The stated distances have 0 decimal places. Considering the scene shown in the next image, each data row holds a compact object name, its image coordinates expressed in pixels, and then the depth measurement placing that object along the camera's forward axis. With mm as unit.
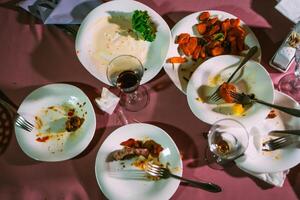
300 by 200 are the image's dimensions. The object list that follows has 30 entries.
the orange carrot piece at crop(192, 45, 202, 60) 1093
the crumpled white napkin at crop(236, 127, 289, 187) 954
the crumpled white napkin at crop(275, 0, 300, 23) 1128
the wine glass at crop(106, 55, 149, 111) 1061
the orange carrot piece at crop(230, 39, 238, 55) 1080
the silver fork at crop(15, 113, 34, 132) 1058
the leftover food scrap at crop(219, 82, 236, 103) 1011
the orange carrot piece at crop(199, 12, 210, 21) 1116
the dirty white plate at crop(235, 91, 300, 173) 948
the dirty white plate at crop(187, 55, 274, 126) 999
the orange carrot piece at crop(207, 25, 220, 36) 1099
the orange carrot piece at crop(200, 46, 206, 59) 1090
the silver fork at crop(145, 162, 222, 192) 955
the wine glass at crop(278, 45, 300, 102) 1071
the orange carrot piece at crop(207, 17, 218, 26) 1111
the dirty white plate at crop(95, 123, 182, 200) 962
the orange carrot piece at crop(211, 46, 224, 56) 1076
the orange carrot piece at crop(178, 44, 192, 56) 1097
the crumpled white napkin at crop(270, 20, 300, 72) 1053
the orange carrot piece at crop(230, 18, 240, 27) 1096
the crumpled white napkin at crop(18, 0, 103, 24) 1184
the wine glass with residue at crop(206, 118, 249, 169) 975
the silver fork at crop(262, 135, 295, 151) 962
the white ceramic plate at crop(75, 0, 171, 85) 1103
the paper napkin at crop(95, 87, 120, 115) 1065
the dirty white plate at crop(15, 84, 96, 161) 1031
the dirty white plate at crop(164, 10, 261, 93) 1073
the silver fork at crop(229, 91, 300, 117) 996
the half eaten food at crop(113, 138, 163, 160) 1002
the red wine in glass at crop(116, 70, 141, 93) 1031
